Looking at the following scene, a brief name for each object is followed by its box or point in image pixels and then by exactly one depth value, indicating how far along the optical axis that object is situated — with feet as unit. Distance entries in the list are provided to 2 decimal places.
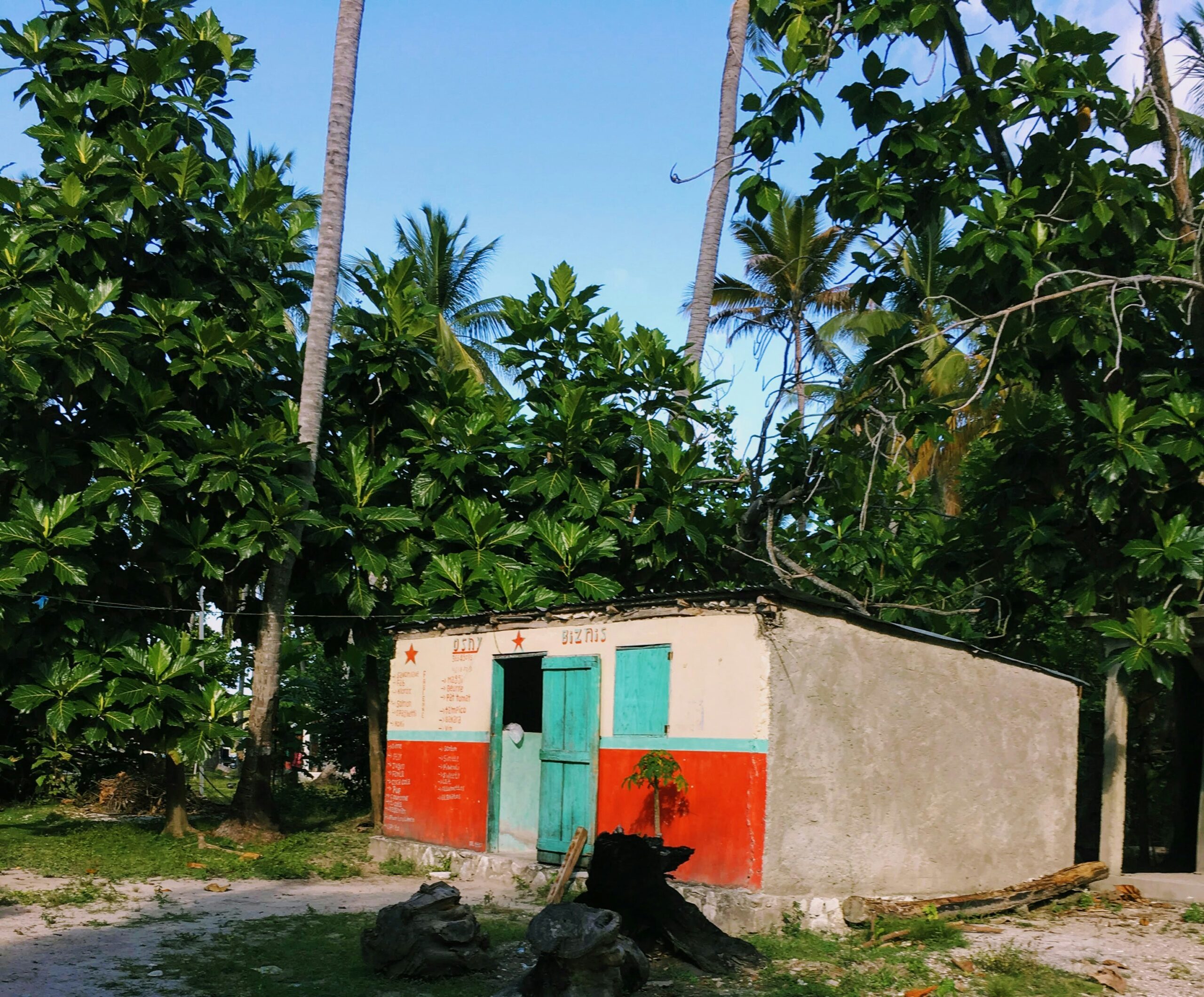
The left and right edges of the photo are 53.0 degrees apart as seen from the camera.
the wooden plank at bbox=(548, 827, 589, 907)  31.91
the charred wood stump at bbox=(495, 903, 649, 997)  21.74
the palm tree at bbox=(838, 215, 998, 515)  76.43
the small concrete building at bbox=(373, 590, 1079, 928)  30.17
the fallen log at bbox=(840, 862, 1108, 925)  29.32
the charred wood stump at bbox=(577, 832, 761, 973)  25.73
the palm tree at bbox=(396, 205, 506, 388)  97.45
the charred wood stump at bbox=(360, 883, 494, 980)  24.75
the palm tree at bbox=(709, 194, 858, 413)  86.38
